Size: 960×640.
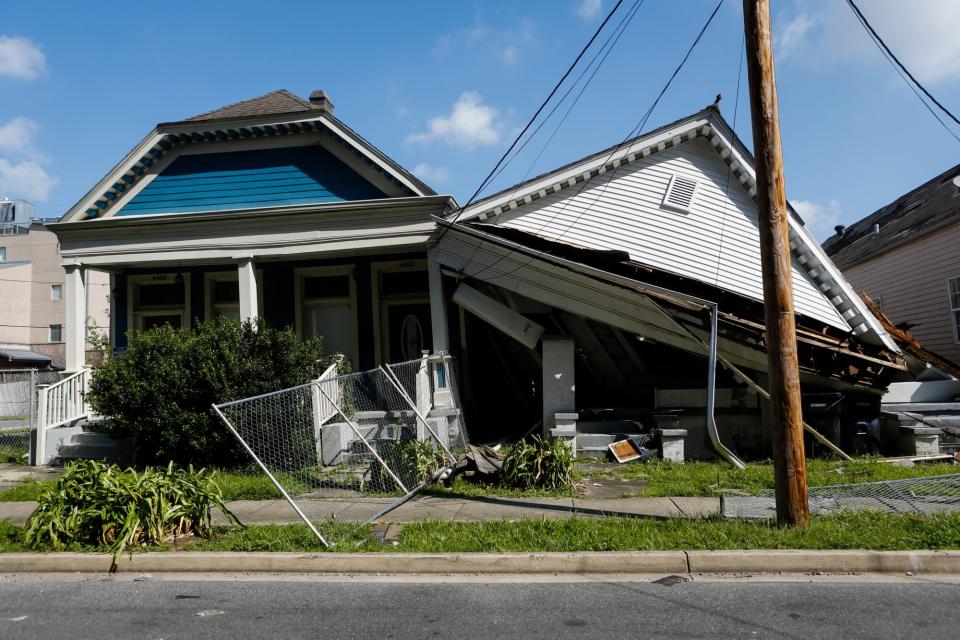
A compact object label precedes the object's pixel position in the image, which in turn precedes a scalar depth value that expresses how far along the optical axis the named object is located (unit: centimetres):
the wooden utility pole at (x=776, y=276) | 655
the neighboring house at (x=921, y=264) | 1877
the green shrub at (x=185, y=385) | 1101
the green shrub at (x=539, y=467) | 900
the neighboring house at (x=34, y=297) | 4528
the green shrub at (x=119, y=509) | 685
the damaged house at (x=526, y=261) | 1154
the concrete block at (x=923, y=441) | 1080
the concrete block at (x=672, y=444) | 1105
